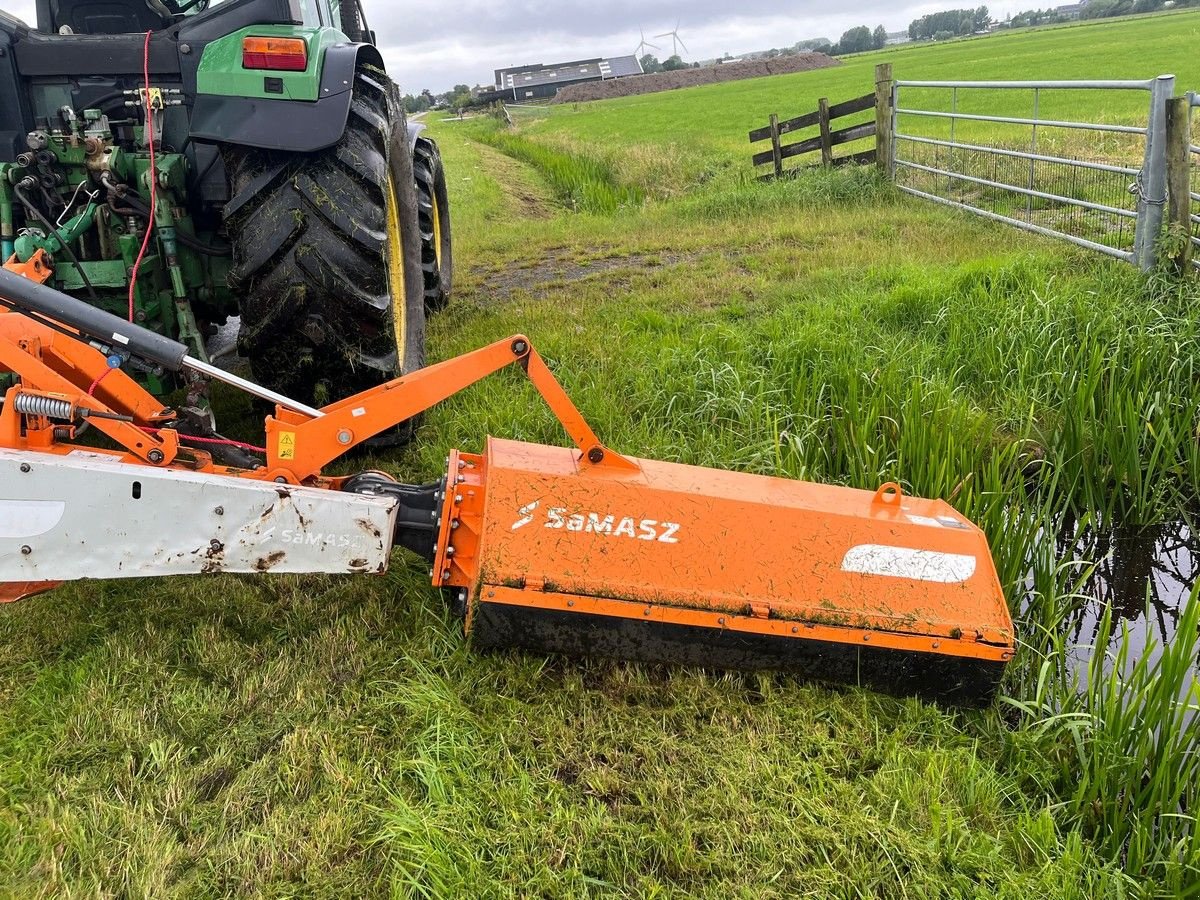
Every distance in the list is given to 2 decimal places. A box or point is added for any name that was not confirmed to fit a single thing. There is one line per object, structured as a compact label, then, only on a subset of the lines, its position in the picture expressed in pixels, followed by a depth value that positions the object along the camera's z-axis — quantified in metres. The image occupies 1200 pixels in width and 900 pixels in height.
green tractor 3.01
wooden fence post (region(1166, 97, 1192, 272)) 4.98
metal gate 5.24
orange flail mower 2.27
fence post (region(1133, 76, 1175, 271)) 5.08
